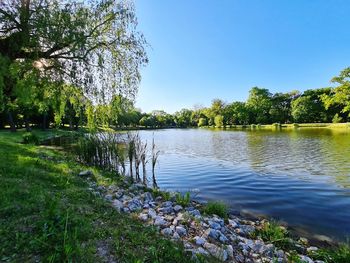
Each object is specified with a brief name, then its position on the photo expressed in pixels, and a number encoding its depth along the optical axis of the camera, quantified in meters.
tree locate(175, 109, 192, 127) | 132.38
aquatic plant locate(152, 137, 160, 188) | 11.92
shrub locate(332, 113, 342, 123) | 69.12
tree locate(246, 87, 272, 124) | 92.19
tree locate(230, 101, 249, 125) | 95.50
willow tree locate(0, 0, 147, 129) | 8.06
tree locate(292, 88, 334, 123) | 79.00
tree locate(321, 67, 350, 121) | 48.09
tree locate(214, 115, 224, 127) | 102.40
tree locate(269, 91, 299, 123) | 89.38
